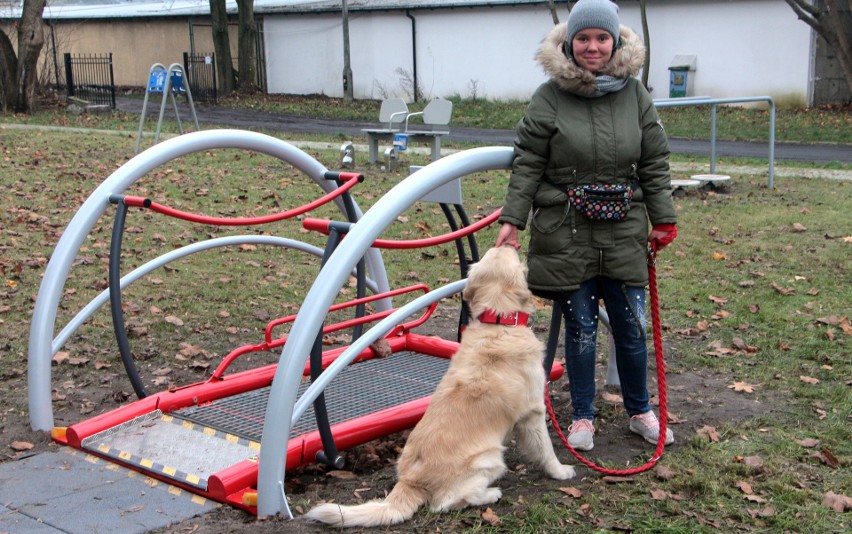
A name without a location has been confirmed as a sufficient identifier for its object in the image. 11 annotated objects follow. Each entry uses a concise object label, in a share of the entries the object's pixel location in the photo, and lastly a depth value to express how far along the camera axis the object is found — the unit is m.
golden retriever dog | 3.41
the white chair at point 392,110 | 14.45
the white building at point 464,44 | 23.55
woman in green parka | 3.75
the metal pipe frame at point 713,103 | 10.35
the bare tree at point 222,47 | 28.95
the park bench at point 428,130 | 13.34
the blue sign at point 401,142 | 12.86
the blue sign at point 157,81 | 15.08
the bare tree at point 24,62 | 19.80
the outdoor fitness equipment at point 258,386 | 3.59
